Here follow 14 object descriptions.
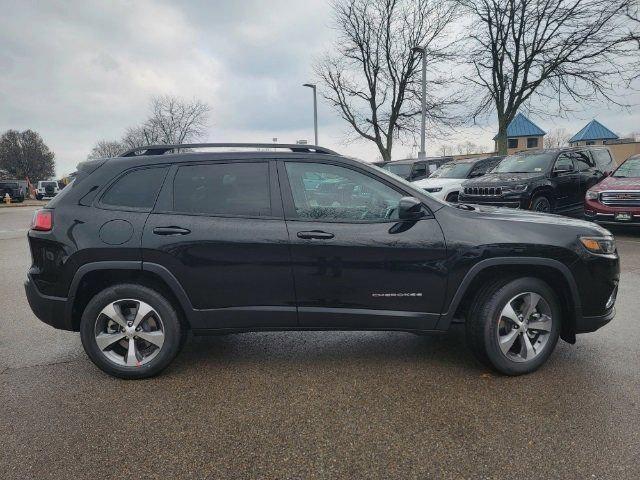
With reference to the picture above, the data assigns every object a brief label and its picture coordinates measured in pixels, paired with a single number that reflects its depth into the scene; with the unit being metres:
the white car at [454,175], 12.34
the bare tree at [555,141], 71.12
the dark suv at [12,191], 32.12
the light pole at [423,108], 18.46
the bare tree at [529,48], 18.53
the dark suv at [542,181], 9.73
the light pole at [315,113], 25.58
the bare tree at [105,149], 68.12
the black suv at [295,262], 3.17
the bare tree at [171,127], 44.25
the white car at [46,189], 40.97
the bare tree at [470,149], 76.90
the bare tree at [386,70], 26.31
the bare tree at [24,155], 74.88
